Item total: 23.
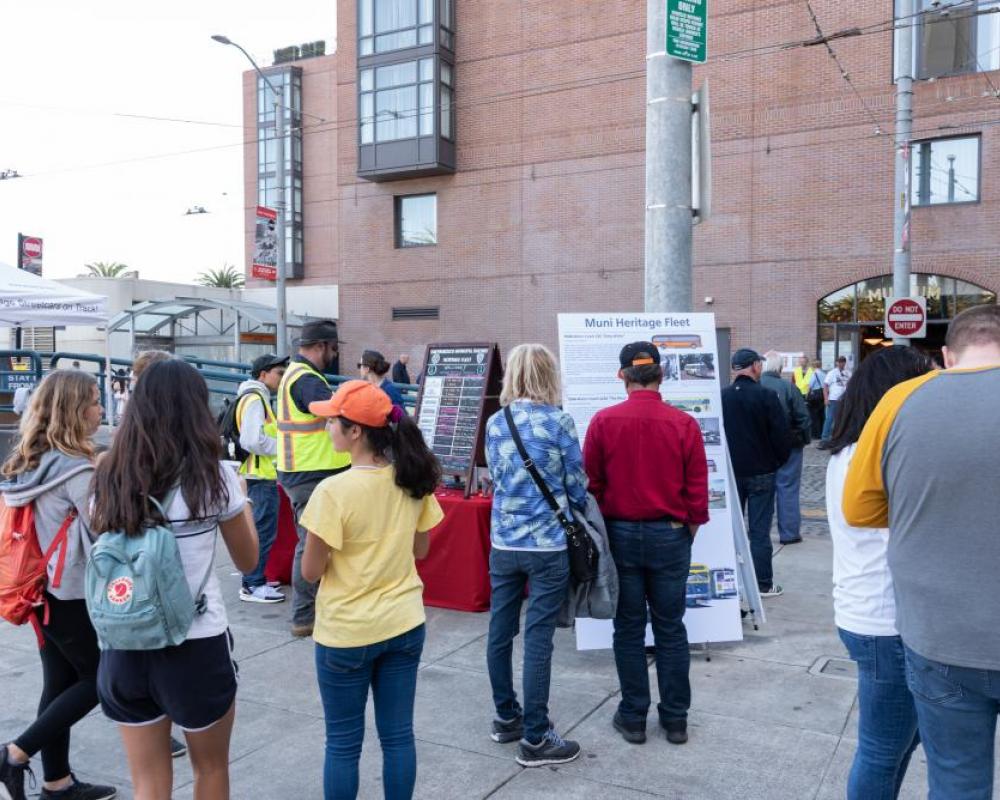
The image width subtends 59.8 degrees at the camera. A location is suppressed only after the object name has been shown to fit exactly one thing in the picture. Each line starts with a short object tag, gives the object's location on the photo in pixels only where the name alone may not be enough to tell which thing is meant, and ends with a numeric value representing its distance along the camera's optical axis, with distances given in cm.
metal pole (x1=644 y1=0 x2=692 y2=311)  630
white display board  512
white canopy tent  920
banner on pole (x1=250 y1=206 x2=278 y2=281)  2052
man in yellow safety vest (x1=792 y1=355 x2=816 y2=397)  1777
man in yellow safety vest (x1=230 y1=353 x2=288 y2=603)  603
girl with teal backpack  254
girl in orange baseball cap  287
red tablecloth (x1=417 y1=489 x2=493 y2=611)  591
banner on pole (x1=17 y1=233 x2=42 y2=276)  1817
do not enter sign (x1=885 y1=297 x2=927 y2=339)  1323
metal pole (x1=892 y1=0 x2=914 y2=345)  1304
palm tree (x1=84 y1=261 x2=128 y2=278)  5472
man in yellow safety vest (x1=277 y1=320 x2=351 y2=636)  548
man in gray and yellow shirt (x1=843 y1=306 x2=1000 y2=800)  211
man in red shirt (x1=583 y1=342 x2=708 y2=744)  400
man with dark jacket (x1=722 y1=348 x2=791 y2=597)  634
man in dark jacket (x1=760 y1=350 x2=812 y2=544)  766
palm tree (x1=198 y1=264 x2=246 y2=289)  5703
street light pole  2003
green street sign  621
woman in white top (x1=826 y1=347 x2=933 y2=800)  266
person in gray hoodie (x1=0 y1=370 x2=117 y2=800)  321
